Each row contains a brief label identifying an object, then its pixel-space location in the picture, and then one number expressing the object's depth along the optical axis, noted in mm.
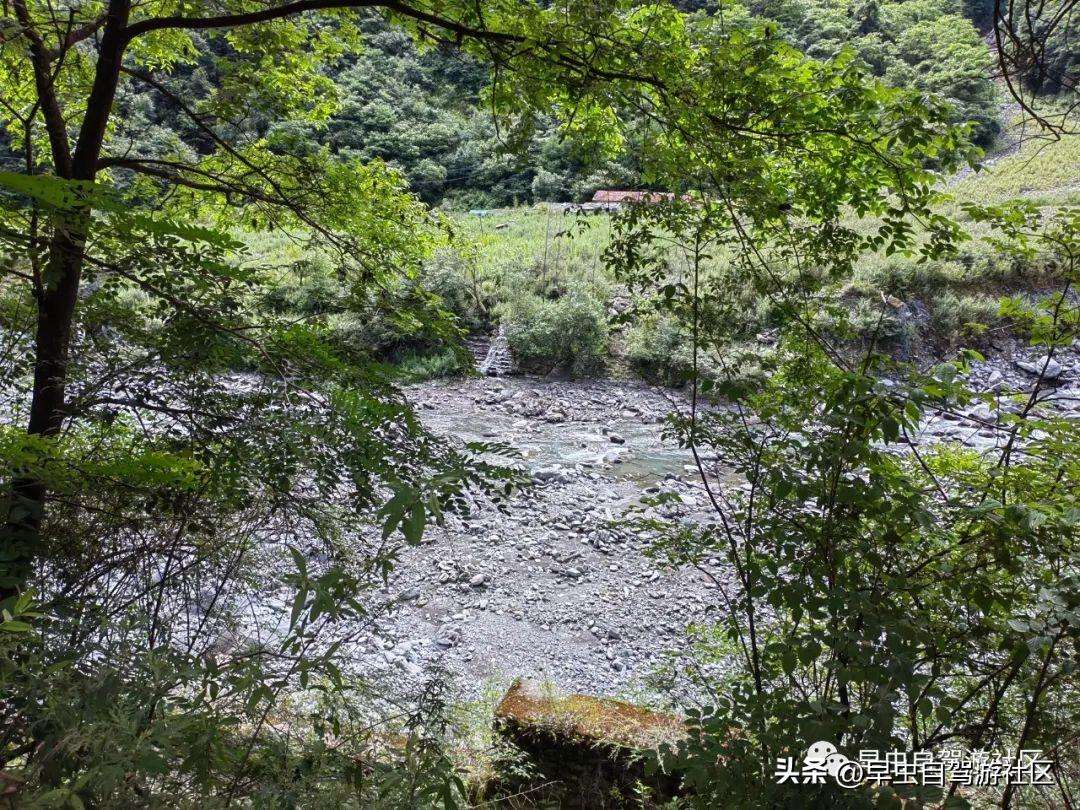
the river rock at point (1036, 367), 10823
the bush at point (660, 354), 11414
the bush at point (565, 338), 12594
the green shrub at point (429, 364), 12078
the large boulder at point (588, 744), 2865
